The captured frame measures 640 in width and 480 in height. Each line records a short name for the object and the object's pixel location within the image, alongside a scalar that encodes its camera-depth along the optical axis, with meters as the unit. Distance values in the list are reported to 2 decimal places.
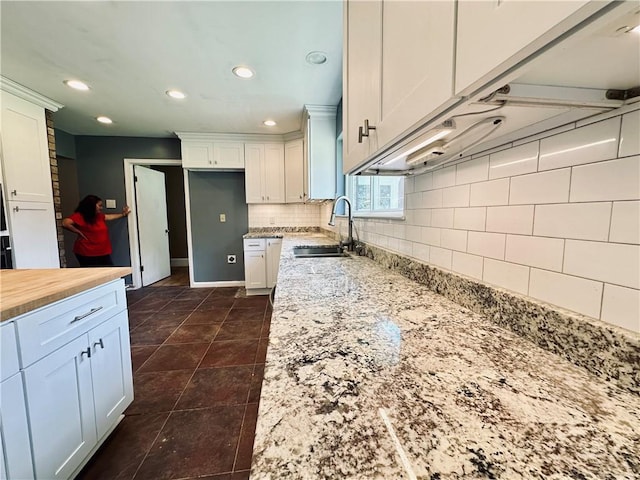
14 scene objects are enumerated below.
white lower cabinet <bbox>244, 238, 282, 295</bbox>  3.78
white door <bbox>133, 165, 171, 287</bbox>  4.19
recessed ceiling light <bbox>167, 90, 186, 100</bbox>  2.50
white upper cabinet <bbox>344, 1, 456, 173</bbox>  0.47
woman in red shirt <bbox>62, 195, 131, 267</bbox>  3.18
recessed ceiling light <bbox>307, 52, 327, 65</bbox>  1.93
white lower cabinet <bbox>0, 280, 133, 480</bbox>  0.87
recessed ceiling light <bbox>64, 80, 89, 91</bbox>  2.34
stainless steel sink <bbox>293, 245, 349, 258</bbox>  2.46
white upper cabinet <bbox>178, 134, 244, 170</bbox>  3.81
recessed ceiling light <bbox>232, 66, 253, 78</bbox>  2.11
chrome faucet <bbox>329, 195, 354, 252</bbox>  2.31
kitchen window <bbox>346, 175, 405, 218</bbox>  1.69
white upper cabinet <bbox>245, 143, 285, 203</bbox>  3.98
